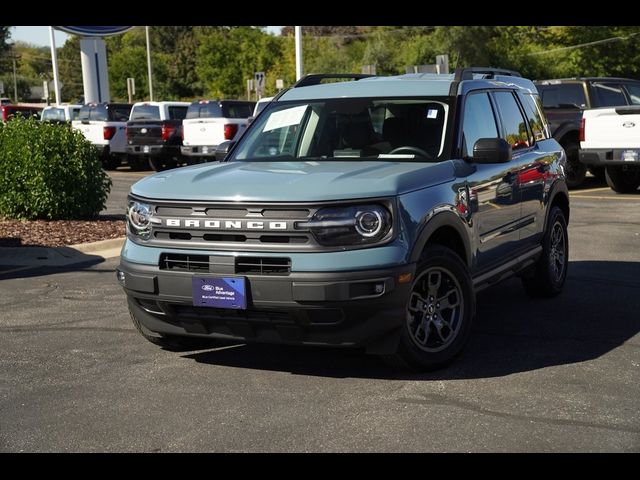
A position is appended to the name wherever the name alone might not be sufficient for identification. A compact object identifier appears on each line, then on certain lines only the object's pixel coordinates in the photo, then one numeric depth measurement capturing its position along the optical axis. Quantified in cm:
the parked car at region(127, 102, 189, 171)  2592
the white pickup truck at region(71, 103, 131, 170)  2755
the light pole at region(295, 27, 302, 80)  2768
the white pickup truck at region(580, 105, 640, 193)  1612
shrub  1259
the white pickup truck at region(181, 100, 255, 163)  2384
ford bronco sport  538
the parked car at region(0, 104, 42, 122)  3484
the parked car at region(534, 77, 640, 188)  1789
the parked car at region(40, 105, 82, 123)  3081
